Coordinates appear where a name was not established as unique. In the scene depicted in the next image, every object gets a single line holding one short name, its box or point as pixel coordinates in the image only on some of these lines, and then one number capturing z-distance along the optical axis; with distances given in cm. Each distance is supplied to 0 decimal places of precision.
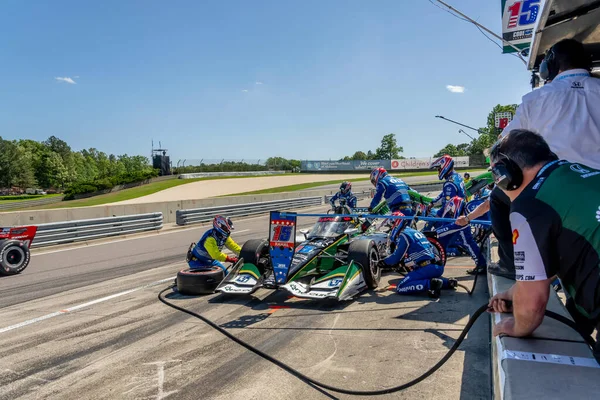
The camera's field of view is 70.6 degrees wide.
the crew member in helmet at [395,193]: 912
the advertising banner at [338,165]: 7281
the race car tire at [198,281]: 686
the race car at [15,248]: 920
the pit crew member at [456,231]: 783
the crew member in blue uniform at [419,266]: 616
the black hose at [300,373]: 238
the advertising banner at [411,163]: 6881
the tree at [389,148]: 10656
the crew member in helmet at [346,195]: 1479
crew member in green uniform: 191
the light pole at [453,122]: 1201
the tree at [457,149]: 9081
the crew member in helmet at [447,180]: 847
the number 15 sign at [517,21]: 1338
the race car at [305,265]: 604
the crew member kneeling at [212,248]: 745
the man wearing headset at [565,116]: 359
